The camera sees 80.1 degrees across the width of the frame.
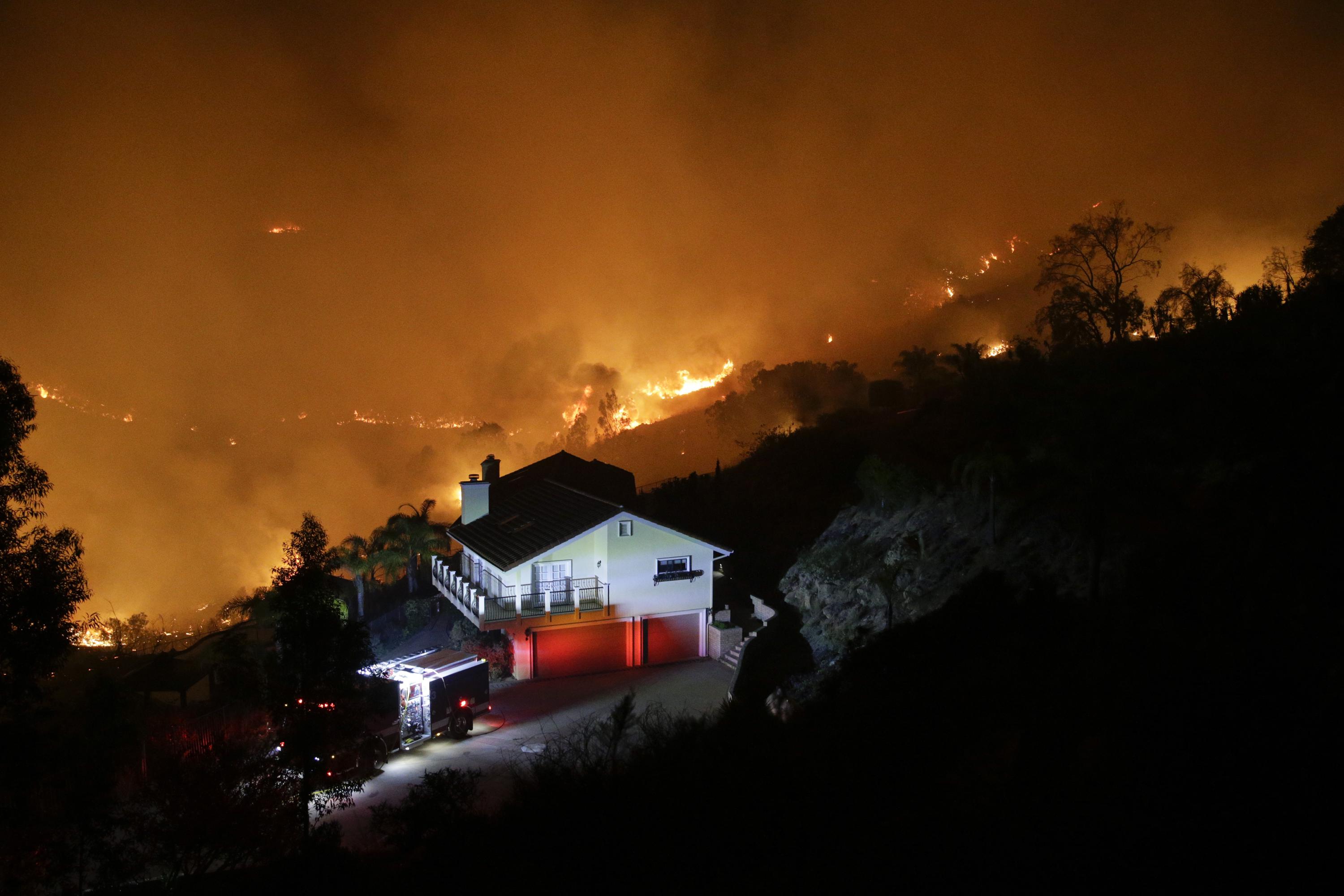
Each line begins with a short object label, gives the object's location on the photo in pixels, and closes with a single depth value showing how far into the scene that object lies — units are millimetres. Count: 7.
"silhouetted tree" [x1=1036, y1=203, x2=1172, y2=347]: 35688
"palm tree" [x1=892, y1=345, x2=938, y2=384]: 50625
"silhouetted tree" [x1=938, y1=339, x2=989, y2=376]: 42656
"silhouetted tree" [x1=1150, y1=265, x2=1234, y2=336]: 31578
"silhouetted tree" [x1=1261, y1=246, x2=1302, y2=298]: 38062
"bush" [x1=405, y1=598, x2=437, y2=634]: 31177
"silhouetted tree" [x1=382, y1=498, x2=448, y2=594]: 33781
